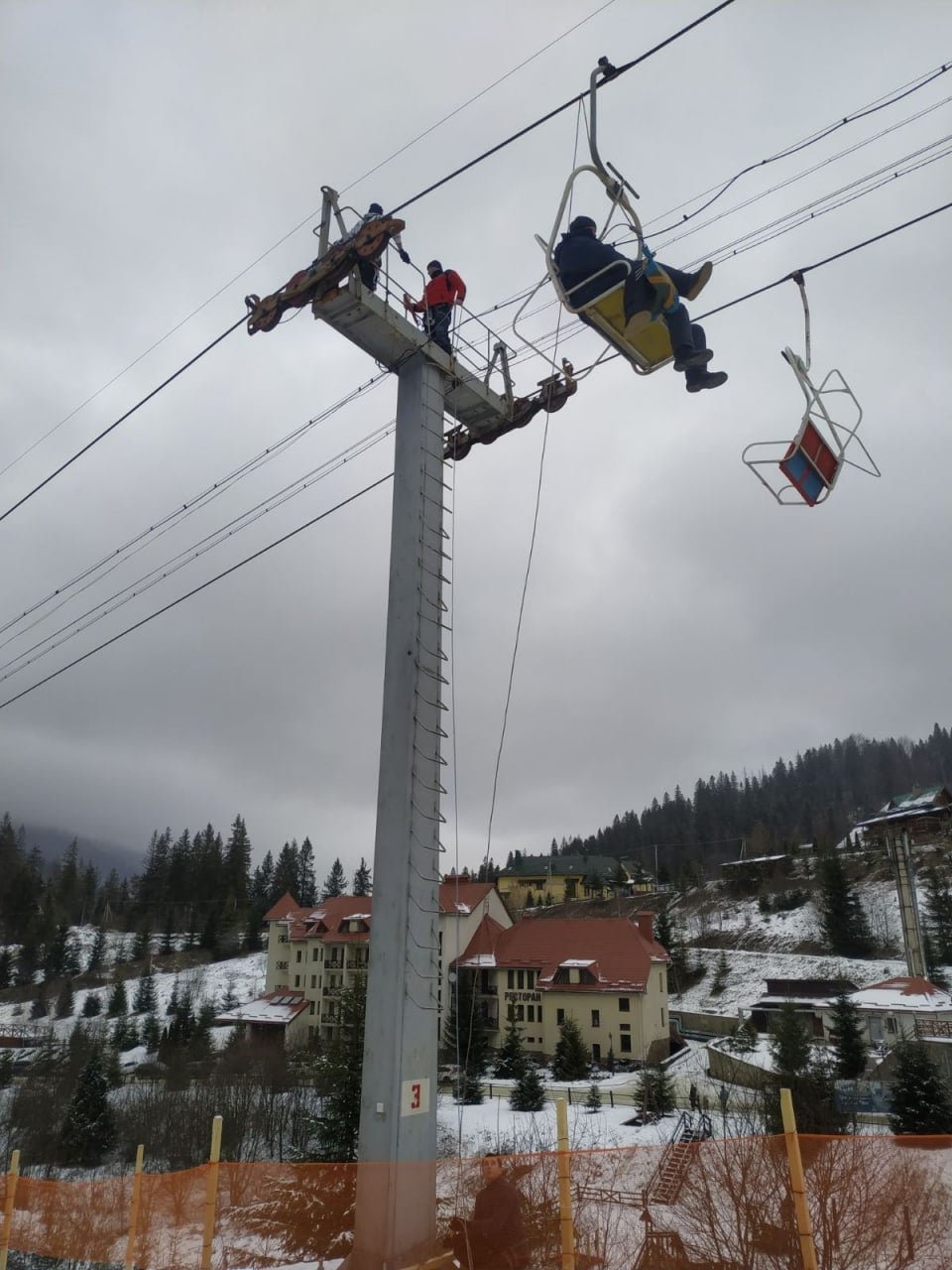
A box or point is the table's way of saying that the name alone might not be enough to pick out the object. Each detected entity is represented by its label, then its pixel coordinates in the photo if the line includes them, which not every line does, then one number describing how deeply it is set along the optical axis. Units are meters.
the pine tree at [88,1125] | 31.17
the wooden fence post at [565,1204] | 5.48
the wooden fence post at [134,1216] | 7.14
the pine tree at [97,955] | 84.31
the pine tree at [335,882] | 116.97
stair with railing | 5.73
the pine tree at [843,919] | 61.47
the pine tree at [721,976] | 58.84
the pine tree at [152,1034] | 49.81
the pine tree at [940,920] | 53.94
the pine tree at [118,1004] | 64.12
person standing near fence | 6.20
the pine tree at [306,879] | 119.31
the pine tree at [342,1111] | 18.06
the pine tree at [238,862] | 103.88
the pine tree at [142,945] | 88.94
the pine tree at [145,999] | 64.56
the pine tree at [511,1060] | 35.65
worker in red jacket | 9.56
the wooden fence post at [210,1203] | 6.67
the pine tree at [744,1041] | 34.56
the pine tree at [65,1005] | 68.21
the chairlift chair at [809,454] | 6.26
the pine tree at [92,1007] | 65.38
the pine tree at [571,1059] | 36.00
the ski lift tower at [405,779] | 7.00
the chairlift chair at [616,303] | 6.44
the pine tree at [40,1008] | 69.81
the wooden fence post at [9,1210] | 8.70
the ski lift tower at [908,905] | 42.47
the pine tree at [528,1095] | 30.12
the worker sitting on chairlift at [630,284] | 7.08
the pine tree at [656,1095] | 27.81
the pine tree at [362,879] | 110.81
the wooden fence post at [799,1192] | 4.95
